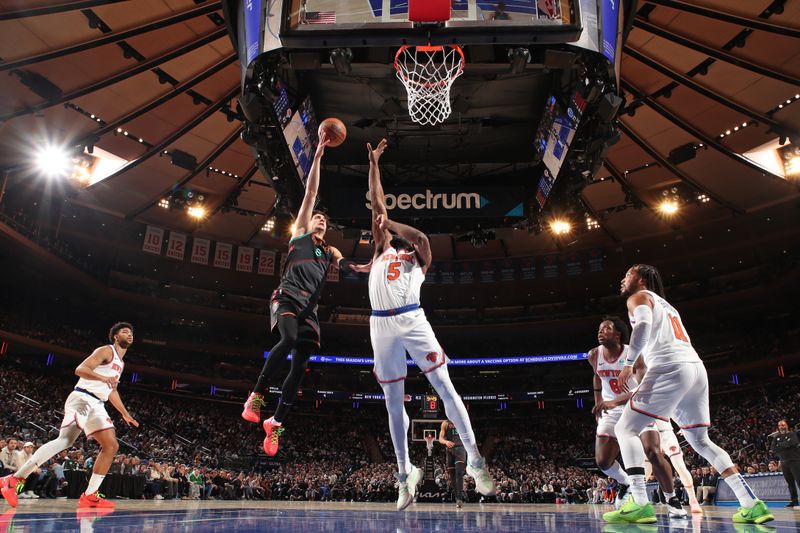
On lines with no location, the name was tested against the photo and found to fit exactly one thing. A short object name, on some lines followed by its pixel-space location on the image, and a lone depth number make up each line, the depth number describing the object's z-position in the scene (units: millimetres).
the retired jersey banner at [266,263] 30172
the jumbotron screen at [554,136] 9492
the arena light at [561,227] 22703
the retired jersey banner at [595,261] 31059
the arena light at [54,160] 18359
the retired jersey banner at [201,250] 28375
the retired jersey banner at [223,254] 28544
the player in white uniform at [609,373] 6691
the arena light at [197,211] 22219
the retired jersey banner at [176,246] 28266
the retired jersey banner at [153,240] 27309
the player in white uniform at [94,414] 7094
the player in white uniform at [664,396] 4945
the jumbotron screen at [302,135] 9977
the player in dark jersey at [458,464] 12031
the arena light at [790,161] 18547
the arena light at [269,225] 25219
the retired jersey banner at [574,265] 31572
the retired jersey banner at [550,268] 32000
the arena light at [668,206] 21453
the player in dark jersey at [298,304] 5498
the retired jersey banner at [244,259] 29328
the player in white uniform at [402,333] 5277
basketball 6059
